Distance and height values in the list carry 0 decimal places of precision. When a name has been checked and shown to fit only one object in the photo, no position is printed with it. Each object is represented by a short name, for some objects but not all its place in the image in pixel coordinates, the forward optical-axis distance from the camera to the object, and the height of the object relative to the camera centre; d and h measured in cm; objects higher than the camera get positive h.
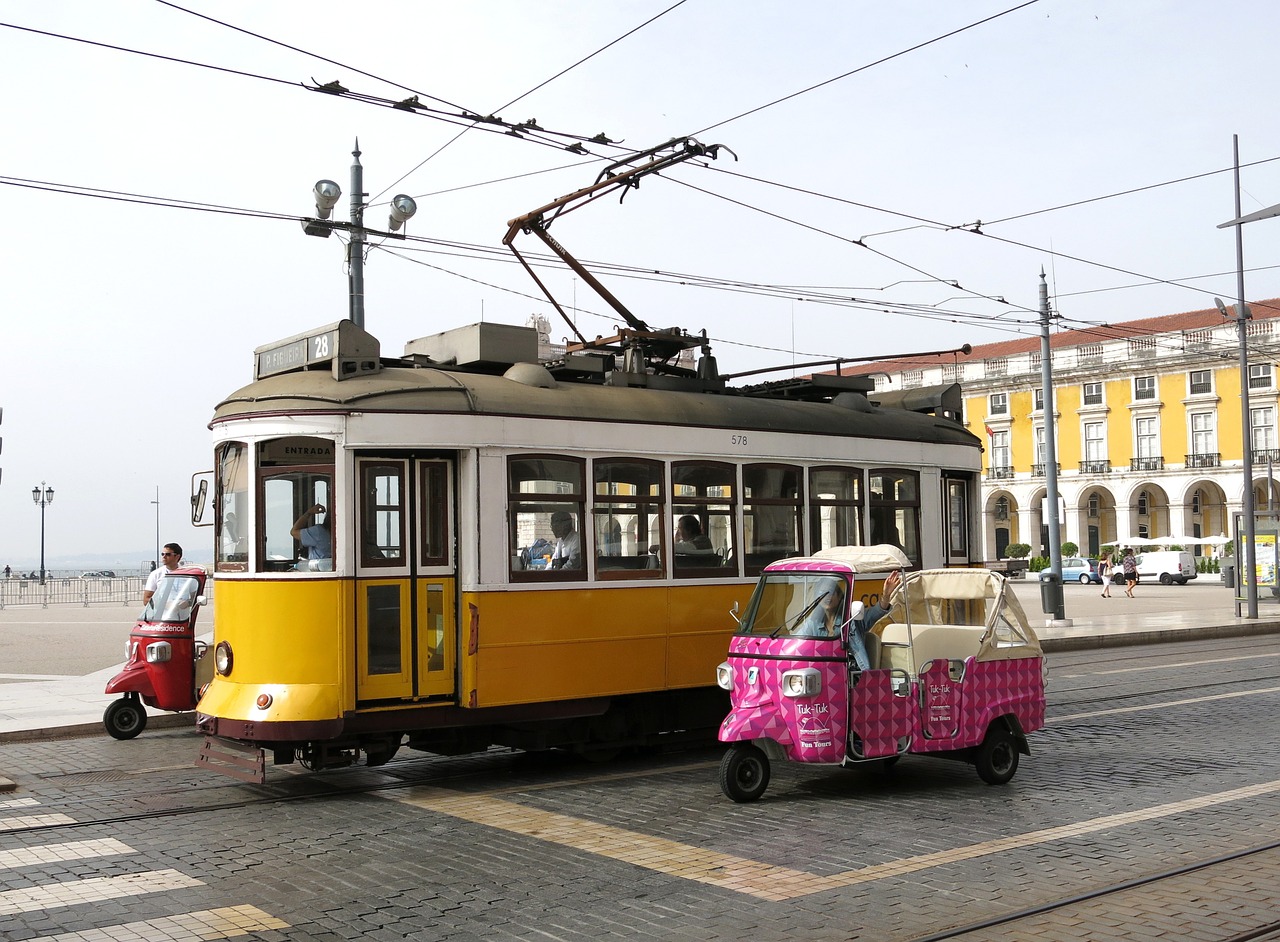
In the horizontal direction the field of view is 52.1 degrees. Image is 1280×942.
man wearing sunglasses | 1420 -3
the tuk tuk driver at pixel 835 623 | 971 -57
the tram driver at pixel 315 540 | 1004 +14
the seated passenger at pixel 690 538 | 1183 +11
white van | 6162 -126
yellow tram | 997 +9
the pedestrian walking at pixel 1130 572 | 4598 -110
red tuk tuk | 1323 -99
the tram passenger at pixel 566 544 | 1098 +8
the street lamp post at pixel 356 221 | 1518 +417
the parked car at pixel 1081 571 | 6272 -138
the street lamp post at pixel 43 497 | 7919 +411
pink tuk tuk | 955 -101
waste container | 2870 -110
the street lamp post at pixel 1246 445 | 2911 +222
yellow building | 7119 +668
